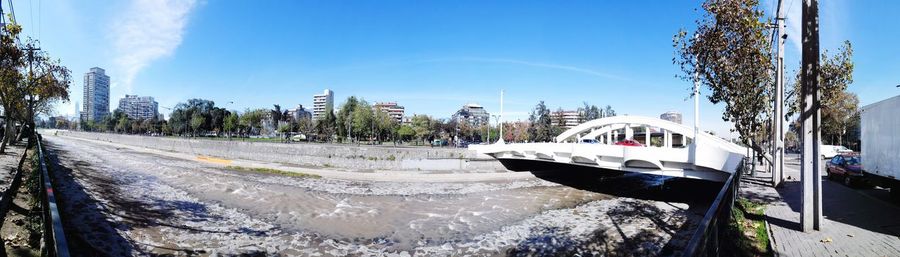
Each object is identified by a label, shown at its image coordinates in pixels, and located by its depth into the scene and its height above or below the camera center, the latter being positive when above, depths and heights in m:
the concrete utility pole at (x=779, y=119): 17.44 +0.99
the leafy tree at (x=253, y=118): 84.56 +3.19
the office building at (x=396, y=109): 167.85 +11.05
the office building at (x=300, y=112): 173.68 +9.48
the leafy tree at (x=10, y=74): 18.14 +3.11
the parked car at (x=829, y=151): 44.04 -1.02
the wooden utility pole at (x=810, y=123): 8.80 +0.41
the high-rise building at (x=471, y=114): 158.54 +9.91
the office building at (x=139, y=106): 182.88 +11.59
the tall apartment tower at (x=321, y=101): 190.73 +15.78
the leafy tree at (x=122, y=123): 123.60 +2.42
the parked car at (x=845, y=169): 17.34 -1.22
